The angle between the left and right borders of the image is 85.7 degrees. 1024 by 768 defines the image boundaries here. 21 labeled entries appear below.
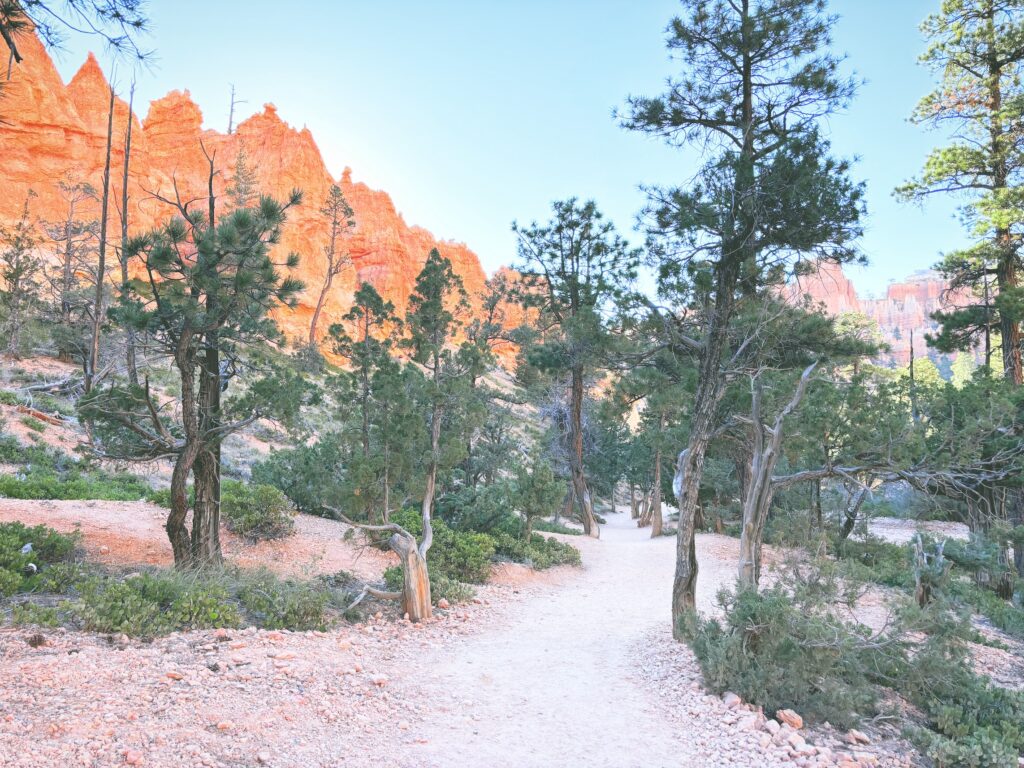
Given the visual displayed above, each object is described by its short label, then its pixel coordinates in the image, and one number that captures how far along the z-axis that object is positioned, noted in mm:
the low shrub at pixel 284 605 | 5953
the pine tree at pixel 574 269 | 17203
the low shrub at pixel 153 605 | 4828
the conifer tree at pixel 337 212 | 32653
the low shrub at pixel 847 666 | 4379
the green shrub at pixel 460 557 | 9562
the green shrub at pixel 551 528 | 16672
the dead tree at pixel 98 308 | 14419
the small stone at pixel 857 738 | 4191
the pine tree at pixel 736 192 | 6066
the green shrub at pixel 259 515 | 9984
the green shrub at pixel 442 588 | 7844
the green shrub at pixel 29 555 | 5350
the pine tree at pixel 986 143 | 11055
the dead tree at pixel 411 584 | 7027
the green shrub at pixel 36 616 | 4535
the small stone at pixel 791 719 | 4211
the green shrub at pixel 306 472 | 12489
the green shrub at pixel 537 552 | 11383
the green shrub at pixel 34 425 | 14133
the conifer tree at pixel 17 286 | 20250
